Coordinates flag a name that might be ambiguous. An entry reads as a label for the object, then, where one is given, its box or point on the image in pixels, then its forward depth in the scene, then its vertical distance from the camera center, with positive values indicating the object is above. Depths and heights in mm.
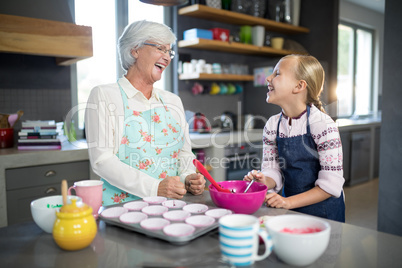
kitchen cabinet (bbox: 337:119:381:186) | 4549 -551
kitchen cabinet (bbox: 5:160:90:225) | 2277 -495
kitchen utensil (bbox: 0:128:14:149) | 2506 -195
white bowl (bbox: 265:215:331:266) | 682 -268
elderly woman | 1419 -77
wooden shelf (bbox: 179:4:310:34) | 3459 +1006
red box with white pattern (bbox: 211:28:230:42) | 3613 +790
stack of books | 2482 -193
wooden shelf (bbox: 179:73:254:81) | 3469 +348
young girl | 1297 -144
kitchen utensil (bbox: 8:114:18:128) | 2645 -67
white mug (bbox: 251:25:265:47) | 3972 +857
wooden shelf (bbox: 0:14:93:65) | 2320 +510
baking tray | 822 -302
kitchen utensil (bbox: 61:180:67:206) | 814 -190
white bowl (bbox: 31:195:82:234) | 888 -272
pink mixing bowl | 1033 -274
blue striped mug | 659 -258
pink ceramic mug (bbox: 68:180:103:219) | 978 -233
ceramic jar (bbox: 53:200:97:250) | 784 -267
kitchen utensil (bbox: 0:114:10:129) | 2584 -81
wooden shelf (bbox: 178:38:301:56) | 3440 +678
